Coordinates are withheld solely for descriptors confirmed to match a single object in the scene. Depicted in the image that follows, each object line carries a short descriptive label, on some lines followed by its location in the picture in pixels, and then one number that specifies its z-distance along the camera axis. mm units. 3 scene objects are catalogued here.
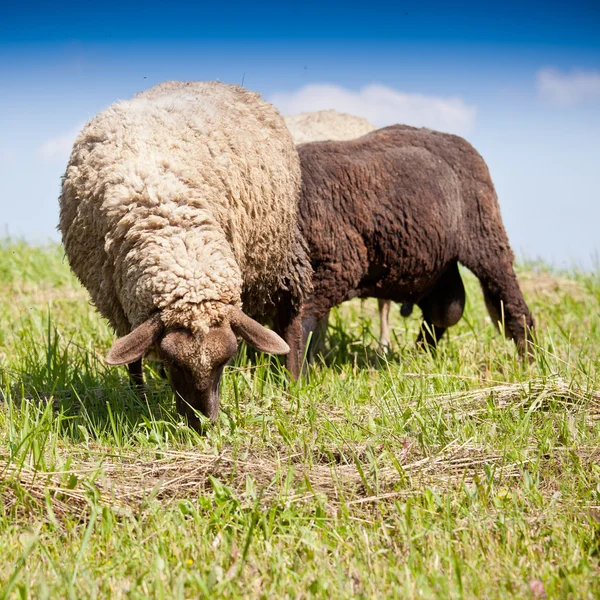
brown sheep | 10039
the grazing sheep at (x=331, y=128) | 13836
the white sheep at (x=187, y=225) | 7180
